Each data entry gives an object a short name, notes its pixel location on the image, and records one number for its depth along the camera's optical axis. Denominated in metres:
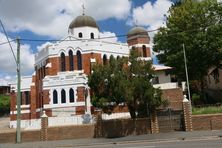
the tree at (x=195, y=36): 37.69
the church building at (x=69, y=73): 44.06
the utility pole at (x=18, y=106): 28.80
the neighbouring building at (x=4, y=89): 101.59
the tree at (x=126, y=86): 28.19
